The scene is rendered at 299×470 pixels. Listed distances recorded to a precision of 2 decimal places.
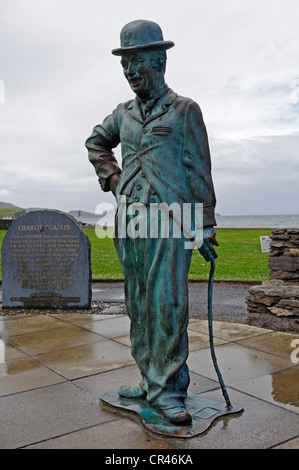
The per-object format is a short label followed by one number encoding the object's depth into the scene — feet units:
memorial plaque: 27.76
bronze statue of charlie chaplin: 11.12
